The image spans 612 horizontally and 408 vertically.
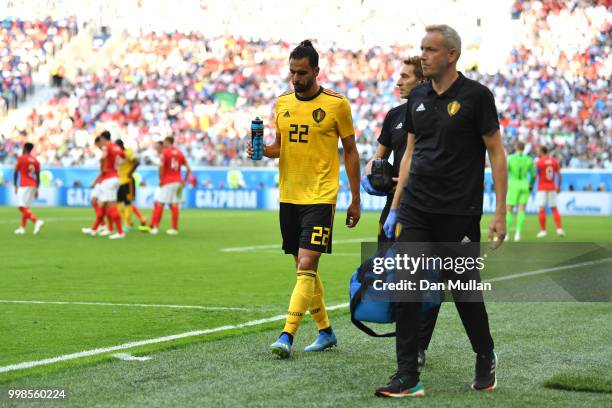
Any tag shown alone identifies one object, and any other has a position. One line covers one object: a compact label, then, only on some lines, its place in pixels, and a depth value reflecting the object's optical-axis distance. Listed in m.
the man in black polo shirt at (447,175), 6.04
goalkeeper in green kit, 23.05
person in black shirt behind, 7.20
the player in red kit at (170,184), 23.61
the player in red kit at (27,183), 23.30
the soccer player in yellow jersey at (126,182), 23.89
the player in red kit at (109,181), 21.86
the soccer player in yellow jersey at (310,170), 7.66
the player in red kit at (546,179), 24.59
